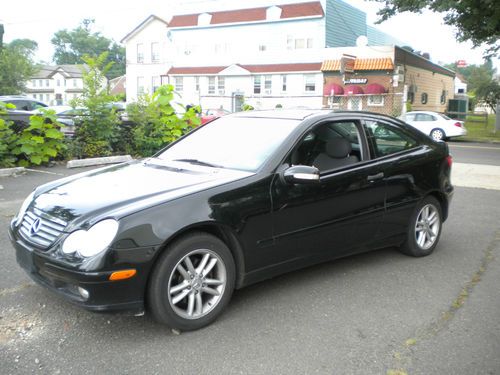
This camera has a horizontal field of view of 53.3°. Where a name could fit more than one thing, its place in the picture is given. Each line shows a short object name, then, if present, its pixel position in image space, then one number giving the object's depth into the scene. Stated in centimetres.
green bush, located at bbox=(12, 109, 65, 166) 1013
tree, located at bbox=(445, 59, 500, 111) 3137
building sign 3184
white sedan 2136
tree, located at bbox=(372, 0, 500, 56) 1716
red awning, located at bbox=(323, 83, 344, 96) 3234
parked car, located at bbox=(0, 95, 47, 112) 1739
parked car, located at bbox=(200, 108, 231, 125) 2390
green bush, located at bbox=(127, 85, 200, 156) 1185
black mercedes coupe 317
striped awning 3070
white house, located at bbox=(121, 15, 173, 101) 4447
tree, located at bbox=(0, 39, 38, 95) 4444
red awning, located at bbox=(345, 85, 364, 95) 3164
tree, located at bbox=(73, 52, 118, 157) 1067
